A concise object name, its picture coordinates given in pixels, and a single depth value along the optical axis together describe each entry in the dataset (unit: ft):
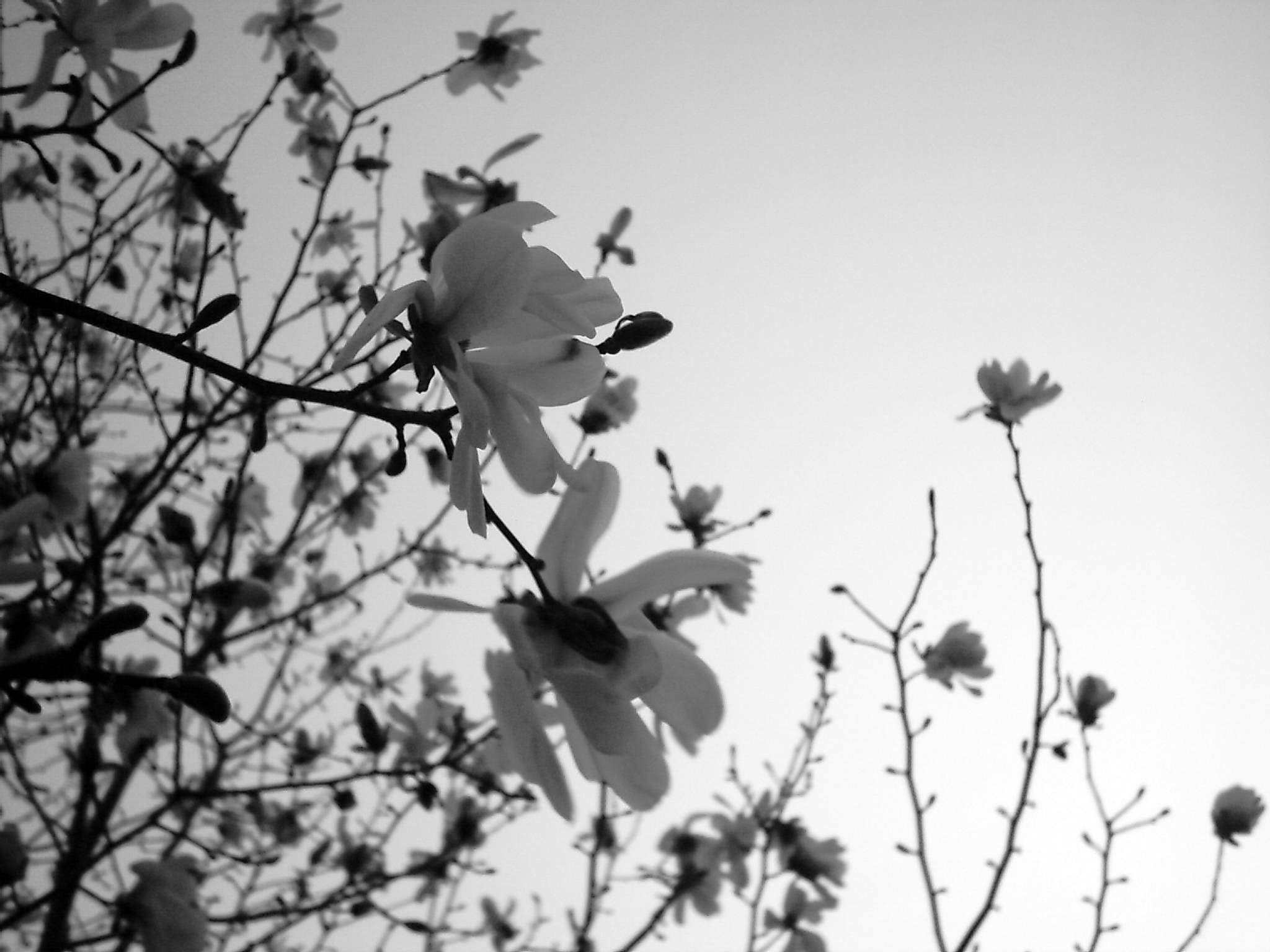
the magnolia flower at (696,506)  7.48
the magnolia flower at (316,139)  8.07
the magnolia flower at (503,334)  1.85
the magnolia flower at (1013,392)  6.51
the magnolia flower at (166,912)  3.75
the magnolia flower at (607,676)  2.08
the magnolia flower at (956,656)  7.03
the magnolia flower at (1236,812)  6.50
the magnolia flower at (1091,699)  6.42
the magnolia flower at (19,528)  3.34
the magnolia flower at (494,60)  7.35
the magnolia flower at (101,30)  3.04
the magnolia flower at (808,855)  8.11
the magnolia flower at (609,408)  8.00
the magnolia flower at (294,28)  8.08
